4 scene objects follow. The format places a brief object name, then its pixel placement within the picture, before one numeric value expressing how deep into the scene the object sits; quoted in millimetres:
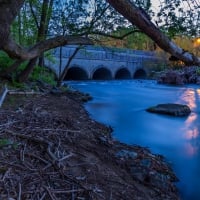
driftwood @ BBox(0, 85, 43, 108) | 5042
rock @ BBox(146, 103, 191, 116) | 8904
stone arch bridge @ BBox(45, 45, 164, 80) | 20571
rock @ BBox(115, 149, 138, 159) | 3807
